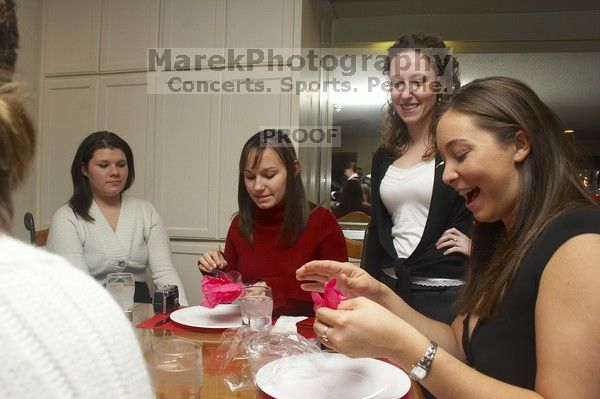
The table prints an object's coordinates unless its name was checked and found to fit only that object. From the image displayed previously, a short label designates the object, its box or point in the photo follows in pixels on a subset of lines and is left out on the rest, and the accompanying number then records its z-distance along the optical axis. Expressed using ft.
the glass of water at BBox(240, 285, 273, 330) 3.78
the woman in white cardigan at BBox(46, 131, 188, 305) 7.04
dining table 2.85
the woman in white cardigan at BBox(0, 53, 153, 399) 1.18
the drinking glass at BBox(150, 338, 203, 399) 2.69
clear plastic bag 3.10
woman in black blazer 5.25
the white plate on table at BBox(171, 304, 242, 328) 4.12
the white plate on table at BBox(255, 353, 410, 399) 2.73
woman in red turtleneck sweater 5.78
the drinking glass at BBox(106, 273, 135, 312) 4.16
